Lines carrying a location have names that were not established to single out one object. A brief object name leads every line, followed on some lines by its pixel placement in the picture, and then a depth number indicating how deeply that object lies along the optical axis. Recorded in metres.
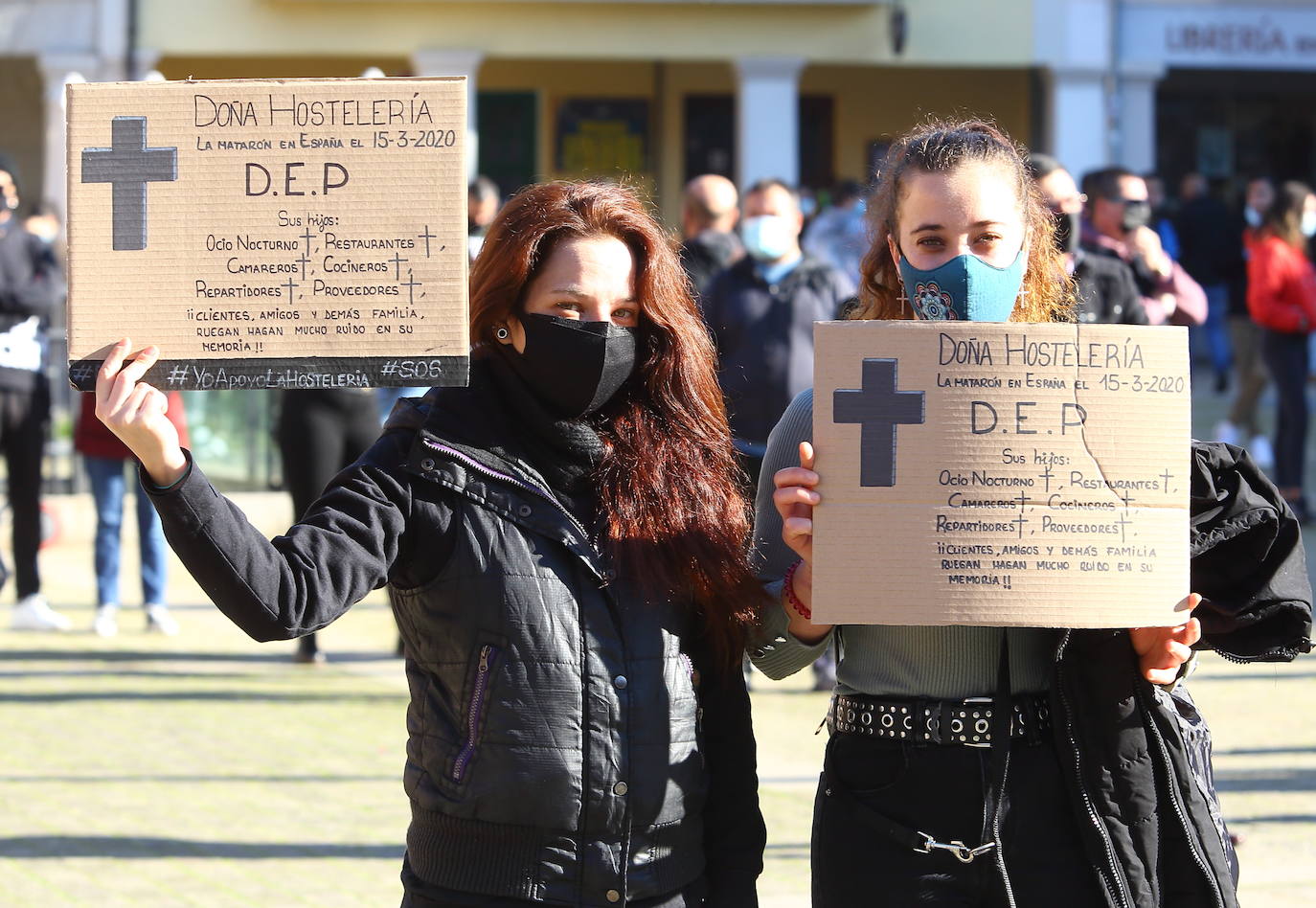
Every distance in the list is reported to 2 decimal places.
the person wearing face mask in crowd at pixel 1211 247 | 33.78
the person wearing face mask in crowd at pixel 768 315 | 14.97
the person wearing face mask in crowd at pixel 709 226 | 17.18
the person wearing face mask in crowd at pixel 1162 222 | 32.43
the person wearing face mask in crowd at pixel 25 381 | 17.57
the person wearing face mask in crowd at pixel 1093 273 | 11.68
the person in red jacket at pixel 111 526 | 17.57
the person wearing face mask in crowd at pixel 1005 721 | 5.32
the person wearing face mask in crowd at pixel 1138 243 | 13.17
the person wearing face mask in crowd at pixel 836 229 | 29.51
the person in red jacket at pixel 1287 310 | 23.77
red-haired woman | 5.30
